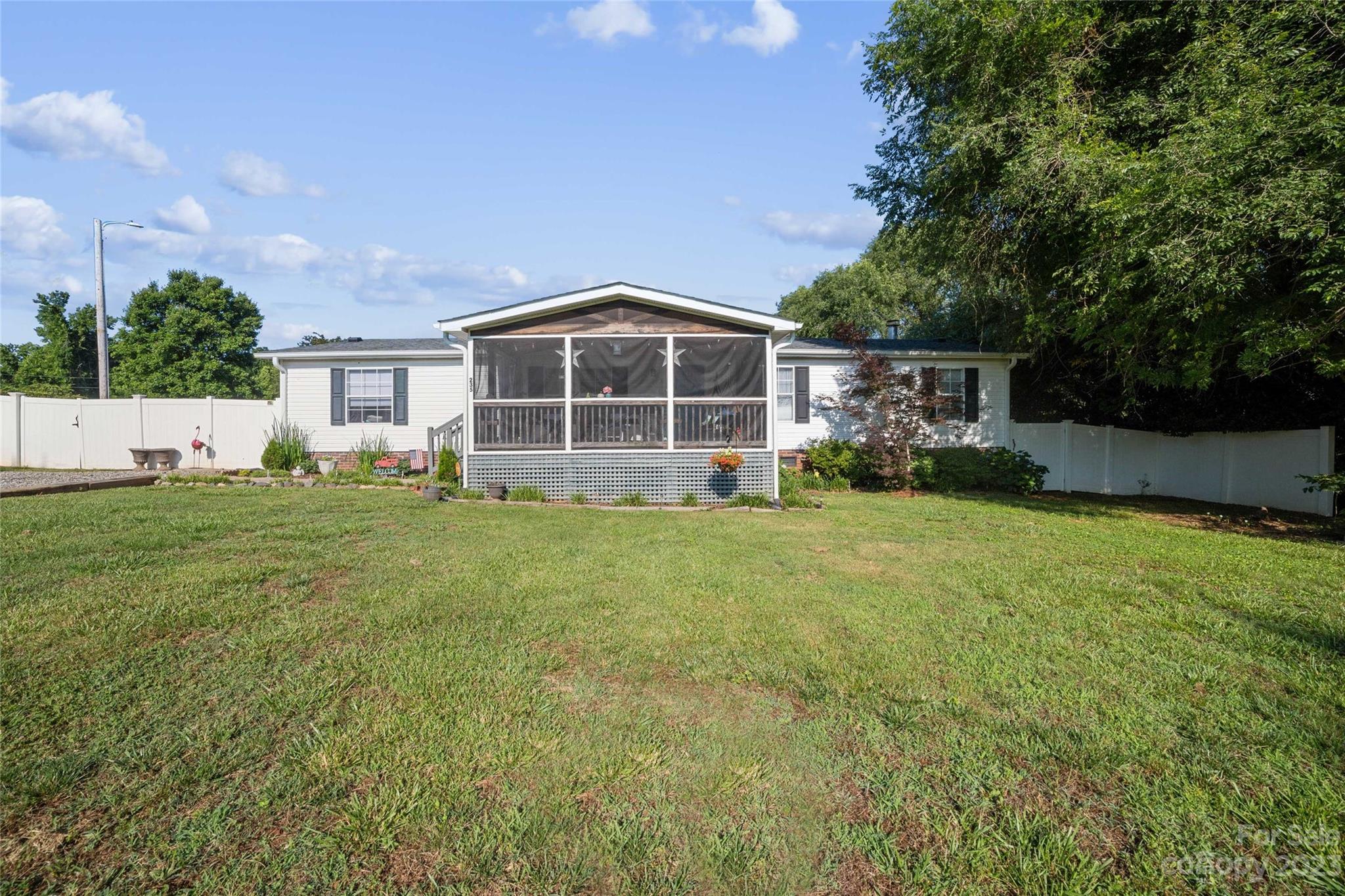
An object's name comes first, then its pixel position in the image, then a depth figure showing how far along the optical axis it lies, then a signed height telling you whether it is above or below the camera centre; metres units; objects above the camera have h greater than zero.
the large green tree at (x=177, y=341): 29.48 +4.78
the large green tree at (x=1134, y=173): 6.89 +3.76
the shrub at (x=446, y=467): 11.48 -0.52
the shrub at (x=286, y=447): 14.02 -0.15
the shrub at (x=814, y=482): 12.59 -0.92
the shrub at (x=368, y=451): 13.71 -0.26
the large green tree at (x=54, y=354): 31.20 +4.47
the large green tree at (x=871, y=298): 29.42 +6.87
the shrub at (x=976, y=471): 12.88 -0.73
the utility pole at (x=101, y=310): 16.73 +3.56
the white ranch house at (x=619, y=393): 10.39 +0.77
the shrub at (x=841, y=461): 13.18 -0.51
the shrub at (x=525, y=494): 10.08 -0.89
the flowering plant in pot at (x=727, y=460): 9.80 -0.35
